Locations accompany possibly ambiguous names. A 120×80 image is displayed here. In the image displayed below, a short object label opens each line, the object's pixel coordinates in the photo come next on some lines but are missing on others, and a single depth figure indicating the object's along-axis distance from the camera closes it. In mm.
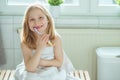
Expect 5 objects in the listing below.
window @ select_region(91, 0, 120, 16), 2619
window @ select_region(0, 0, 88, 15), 2617
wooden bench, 2180
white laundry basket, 2295
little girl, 1853
